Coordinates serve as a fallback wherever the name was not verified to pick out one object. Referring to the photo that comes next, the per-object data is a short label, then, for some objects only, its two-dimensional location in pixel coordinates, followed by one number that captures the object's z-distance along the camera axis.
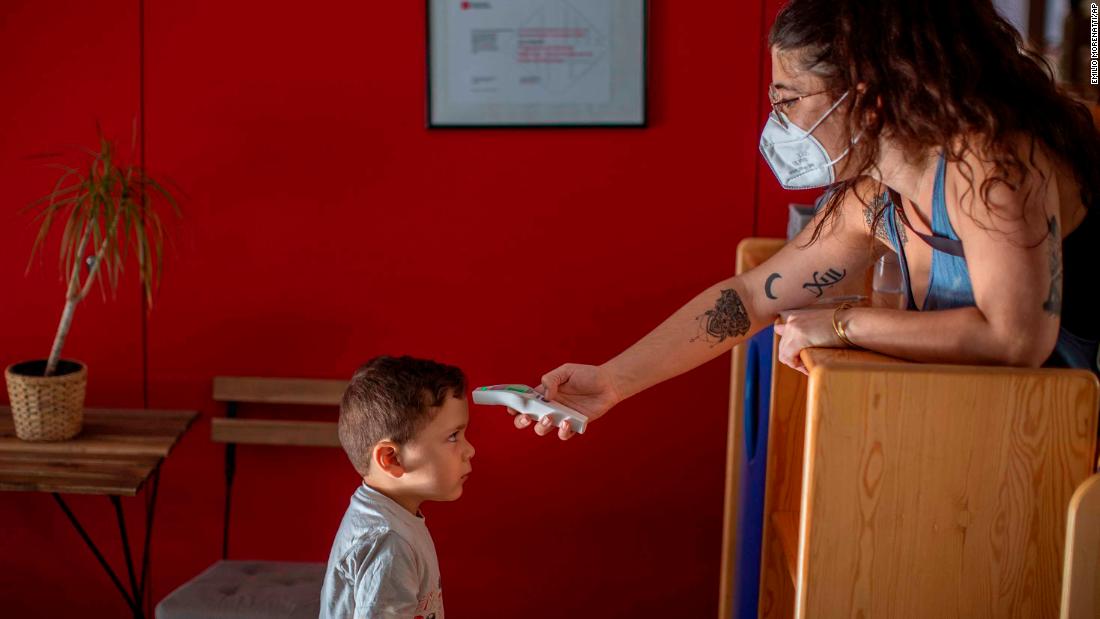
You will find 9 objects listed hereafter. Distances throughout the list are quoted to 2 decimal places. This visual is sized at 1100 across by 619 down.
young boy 1.93
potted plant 2.80
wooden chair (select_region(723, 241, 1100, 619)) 1.54
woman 1.60
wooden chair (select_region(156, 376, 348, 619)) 2.63
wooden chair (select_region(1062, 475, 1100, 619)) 1.46
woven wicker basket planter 2.80
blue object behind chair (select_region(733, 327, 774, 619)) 2.44
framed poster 2.92
